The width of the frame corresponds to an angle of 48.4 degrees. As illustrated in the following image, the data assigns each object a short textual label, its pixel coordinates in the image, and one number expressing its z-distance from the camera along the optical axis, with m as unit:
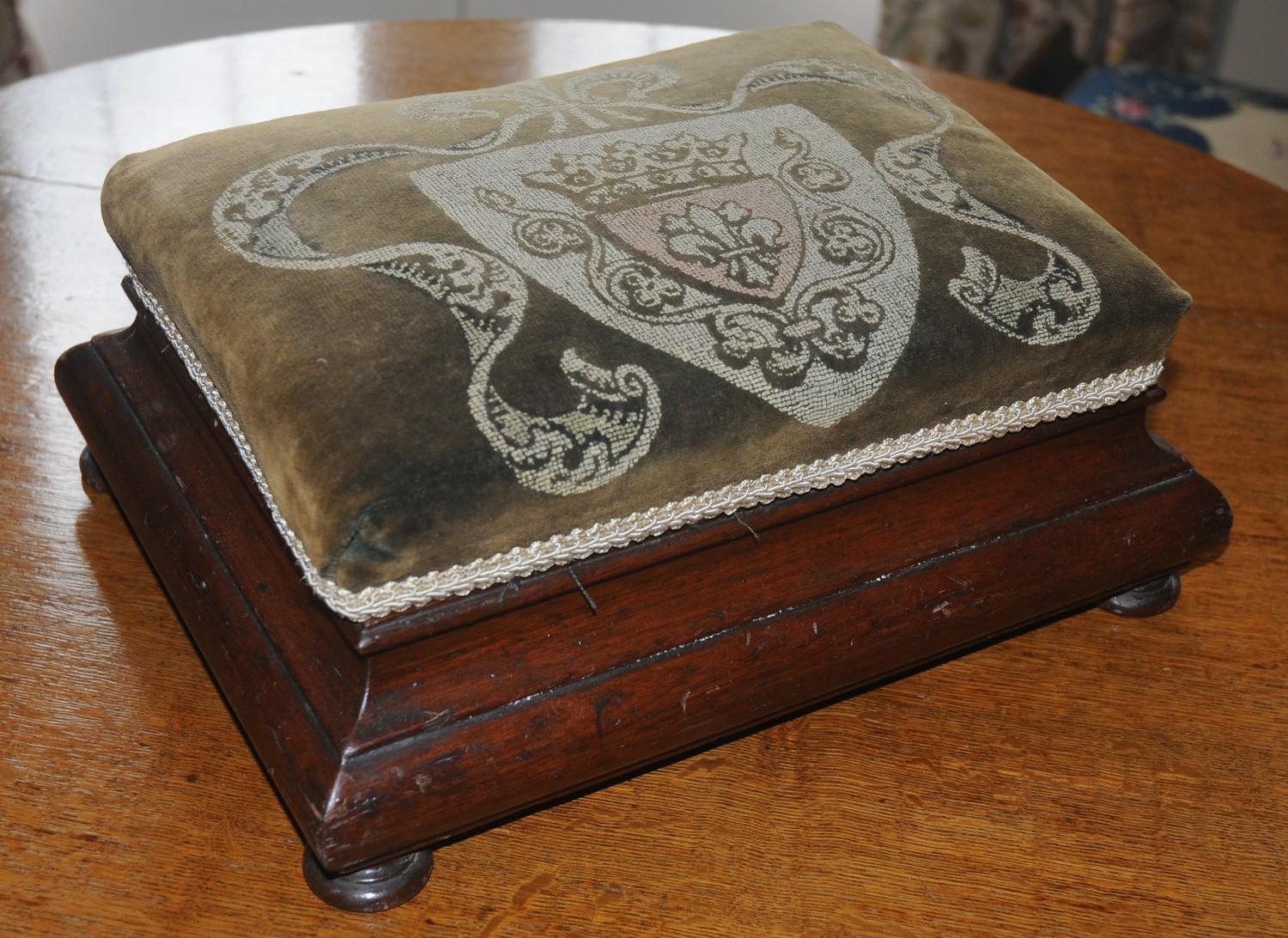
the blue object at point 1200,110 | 1.89
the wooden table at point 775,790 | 0.75
